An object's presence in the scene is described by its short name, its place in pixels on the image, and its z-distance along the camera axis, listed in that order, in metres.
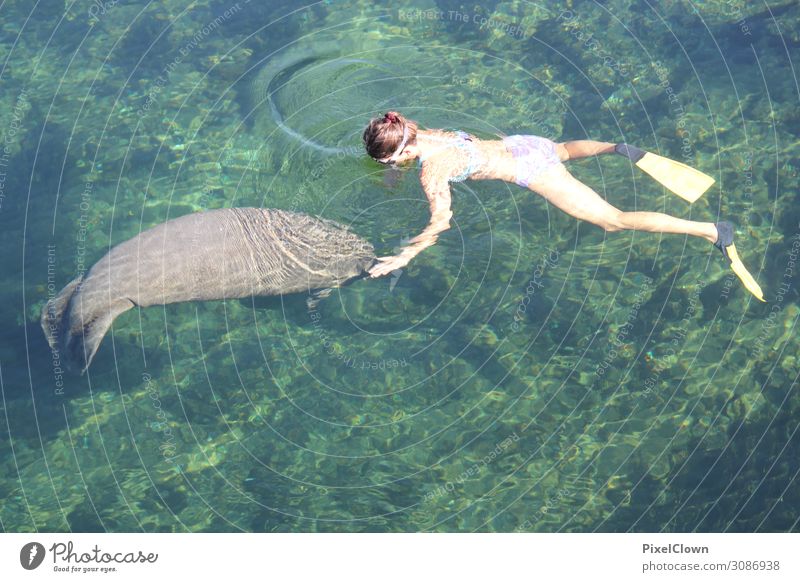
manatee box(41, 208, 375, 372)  9.02
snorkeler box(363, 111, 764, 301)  9.06
